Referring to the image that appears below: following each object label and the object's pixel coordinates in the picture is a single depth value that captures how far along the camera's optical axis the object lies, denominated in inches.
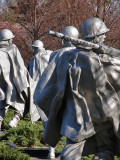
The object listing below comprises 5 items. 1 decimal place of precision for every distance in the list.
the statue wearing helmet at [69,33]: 545.9
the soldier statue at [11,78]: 801.9
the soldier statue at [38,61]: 1090.9
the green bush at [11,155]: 513.8
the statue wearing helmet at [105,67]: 407.4
